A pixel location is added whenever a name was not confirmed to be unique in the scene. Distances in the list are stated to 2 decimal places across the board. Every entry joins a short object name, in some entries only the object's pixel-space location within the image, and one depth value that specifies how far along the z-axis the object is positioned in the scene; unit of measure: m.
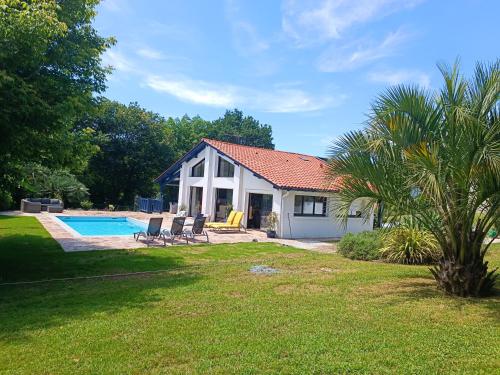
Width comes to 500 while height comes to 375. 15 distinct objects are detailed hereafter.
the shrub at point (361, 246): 14.09
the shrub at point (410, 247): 13.35
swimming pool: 22.92
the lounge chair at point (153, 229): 16.41
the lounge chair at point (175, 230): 16.92
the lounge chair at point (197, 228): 18.03
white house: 21.27
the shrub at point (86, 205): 33.69
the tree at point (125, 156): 39.16
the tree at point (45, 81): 8.11
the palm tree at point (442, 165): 6.75
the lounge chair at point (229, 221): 21.79
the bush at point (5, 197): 11.42
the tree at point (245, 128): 65.38
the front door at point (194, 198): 30.55
